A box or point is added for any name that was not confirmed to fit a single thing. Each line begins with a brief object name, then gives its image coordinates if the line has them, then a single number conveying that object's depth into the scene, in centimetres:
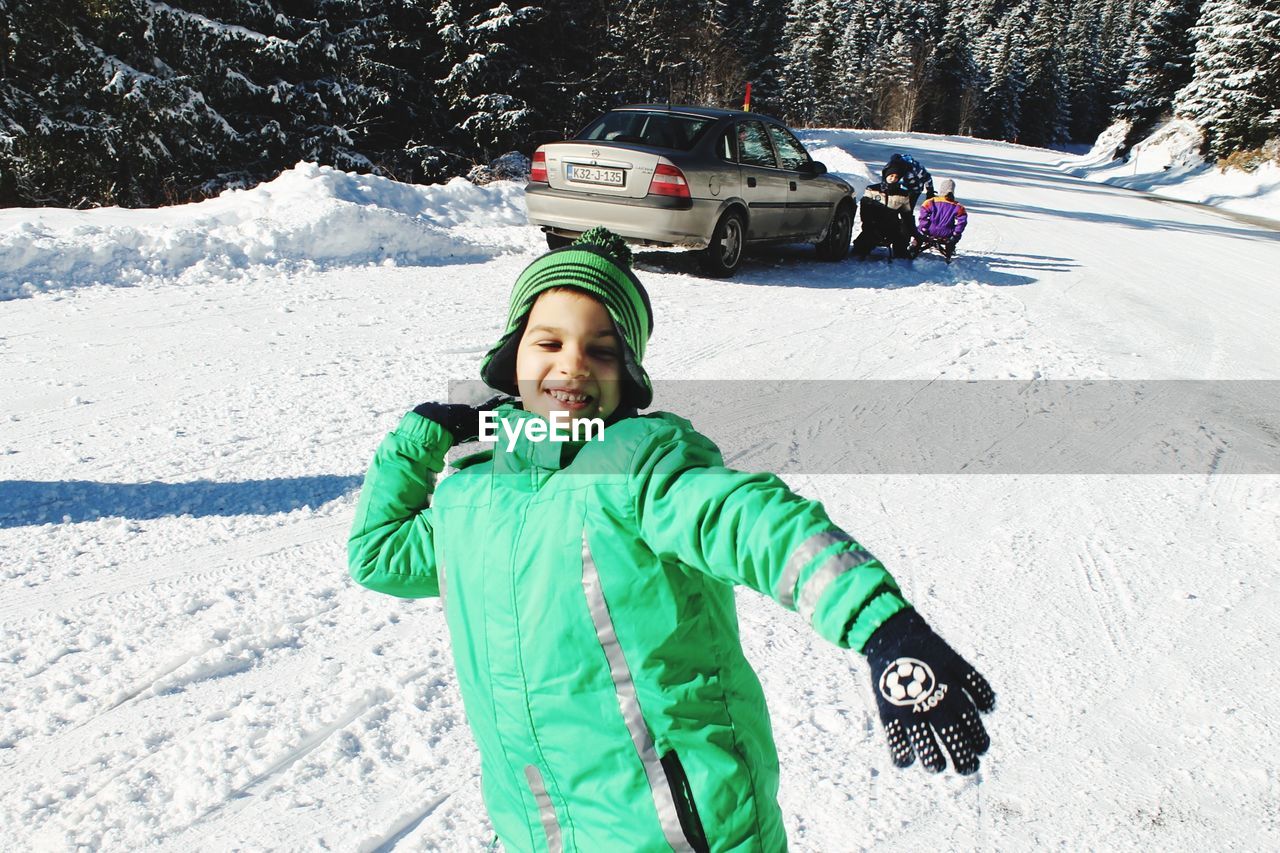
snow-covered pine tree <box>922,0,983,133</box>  7450
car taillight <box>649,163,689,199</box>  823
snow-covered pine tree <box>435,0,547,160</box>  1875
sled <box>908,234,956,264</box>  1050
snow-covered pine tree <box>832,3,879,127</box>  6919
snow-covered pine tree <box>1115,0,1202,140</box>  4650
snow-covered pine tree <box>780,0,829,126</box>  6606
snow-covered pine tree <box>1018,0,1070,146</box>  7750
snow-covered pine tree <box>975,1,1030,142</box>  7719
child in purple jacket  1028
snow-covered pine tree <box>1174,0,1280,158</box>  2962
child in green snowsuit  109
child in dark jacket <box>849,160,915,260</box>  1065
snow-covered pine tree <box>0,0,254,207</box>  1425
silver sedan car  831
